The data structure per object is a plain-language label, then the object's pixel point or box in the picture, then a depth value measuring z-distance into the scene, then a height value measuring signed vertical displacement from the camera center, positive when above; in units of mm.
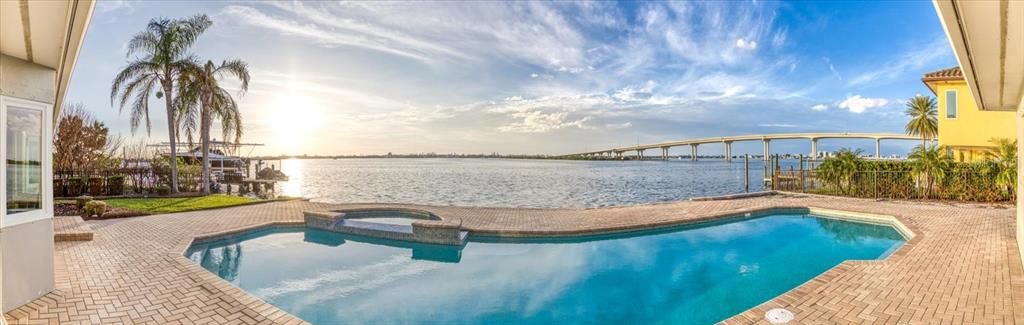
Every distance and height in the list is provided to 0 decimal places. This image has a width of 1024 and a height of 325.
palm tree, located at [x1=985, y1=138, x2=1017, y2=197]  11977 -194
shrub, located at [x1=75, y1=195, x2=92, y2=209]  12001 -916
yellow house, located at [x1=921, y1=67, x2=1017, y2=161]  16016 +1506
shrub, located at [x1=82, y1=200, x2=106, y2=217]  11305 -1083
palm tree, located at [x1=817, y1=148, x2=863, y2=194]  16016 -302
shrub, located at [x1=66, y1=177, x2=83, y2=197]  15367 -683
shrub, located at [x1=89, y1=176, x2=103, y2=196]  15883 -659
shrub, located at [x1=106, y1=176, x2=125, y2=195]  16359 -682
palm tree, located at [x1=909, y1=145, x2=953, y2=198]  13953 -163
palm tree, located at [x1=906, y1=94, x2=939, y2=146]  24906 +2520
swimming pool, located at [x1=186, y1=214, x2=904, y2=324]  5629 -1868
